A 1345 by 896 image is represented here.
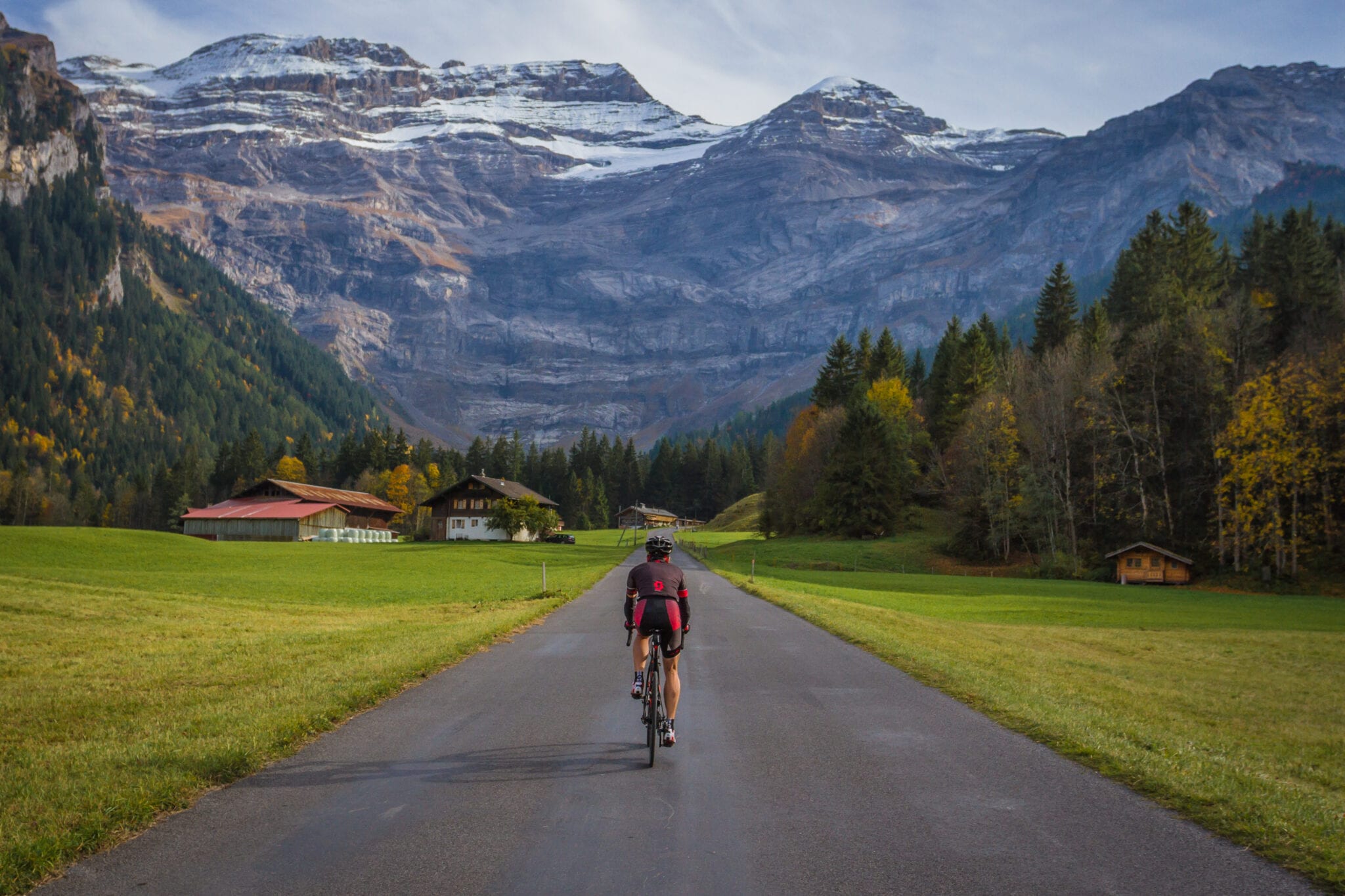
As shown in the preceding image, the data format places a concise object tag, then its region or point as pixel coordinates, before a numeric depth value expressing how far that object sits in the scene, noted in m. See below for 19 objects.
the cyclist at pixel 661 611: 9.68
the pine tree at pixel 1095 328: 68.19
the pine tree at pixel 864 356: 97.77
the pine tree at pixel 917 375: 111.38
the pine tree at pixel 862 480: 75.12
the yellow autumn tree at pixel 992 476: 60.75
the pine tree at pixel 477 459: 152.25
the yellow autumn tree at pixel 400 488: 130.25
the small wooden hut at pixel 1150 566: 53.19
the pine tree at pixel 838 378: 94.88
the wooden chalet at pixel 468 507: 107.25
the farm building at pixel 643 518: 155.75
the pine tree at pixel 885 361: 98.31
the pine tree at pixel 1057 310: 80.12
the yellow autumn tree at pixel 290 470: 139.38
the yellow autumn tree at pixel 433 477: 138.88
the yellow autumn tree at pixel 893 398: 86.62
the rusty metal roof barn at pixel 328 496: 101.12
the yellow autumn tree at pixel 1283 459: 46.12
